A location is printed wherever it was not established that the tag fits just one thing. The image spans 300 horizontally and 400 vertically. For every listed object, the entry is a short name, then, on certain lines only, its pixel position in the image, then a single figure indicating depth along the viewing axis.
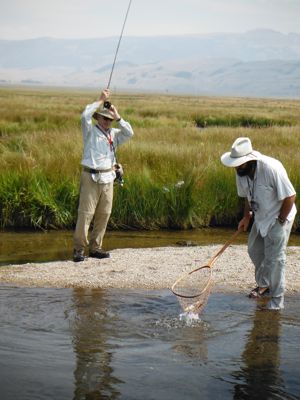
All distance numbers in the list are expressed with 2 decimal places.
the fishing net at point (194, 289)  7.66
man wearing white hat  7.34
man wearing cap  9.77
